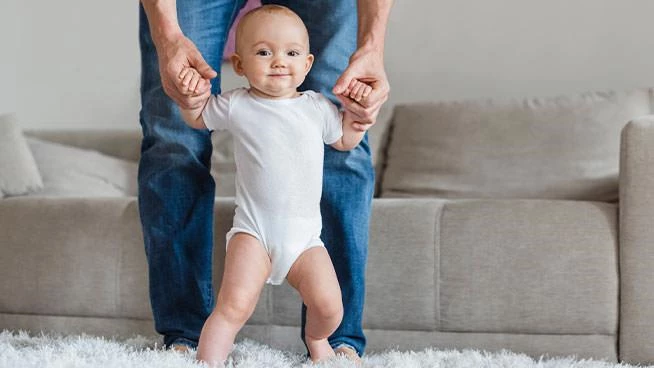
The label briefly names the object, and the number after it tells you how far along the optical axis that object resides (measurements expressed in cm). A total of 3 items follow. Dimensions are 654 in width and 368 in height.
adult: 272
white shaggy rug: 239
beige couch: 312
